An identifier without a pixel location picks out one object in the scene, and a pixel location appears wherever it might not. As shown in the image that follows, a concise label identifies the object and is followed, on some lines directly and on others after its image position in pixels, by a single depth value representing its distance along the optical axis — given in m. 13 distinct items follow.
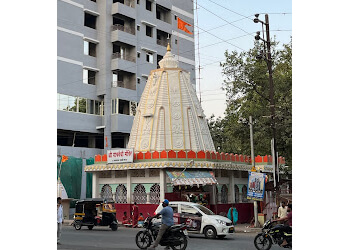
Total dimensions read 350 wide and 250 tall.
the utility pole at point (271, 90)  14.55
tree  19.33
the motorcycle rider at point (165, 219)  10.20
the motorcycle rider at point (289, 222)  10.41
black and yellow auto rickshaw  17.89
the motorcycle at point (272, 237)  10.41
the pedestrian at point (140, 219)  18.19
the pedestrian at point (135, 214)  18.86
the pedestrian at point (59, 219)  12.26
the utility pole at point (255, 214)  17.58
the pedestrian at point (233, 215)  18.18
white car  13.91
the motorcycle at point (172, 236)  10.33
